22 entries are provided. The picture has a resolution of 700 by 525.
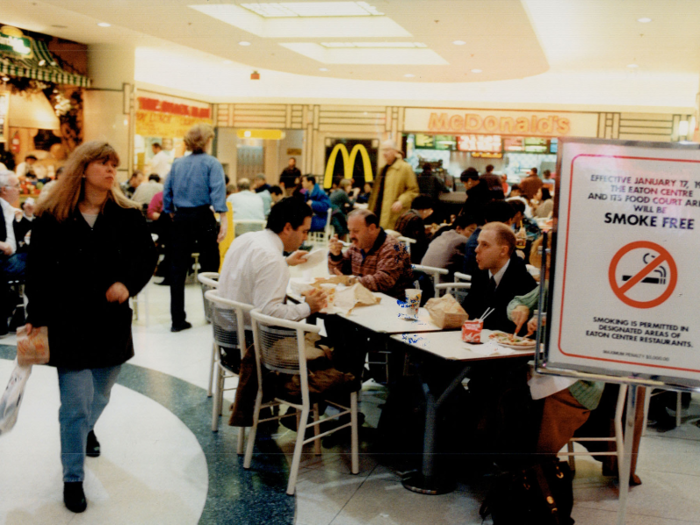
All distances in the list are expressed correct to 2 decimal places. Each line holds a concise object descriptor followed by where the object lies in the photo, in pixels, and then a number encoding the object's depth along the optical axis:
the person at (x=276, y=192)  9.86
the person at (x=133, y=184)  8.87
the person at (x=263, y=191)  10.04
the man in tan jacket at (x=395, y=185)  6.85
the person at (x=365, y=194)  14.31
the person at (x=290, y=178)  10.05
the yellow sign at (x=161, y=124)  12.14
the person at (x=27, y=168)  4.46
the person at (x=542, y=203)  6.96
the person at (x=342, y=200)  11.82
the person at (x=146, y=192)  8.14
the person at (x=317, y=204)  10.52
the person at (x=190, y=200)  5.64
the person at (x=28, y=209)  5.19
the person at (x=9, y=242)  4.70
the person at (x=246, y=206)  8.34
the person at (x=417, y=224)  6.05
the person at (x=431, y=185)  8.27
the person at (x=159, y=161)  11.23
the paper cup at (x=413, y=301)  3.34
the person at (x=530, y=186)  8.28
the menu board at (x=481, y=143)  13.82
